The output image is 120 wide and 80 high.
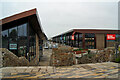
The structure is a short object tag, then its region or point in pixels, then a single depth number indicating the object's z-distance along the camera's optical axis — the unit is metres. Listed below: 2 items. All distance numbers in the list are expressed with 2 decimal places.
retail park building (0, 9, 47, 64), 8.12
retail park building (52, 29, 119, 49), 40.56
